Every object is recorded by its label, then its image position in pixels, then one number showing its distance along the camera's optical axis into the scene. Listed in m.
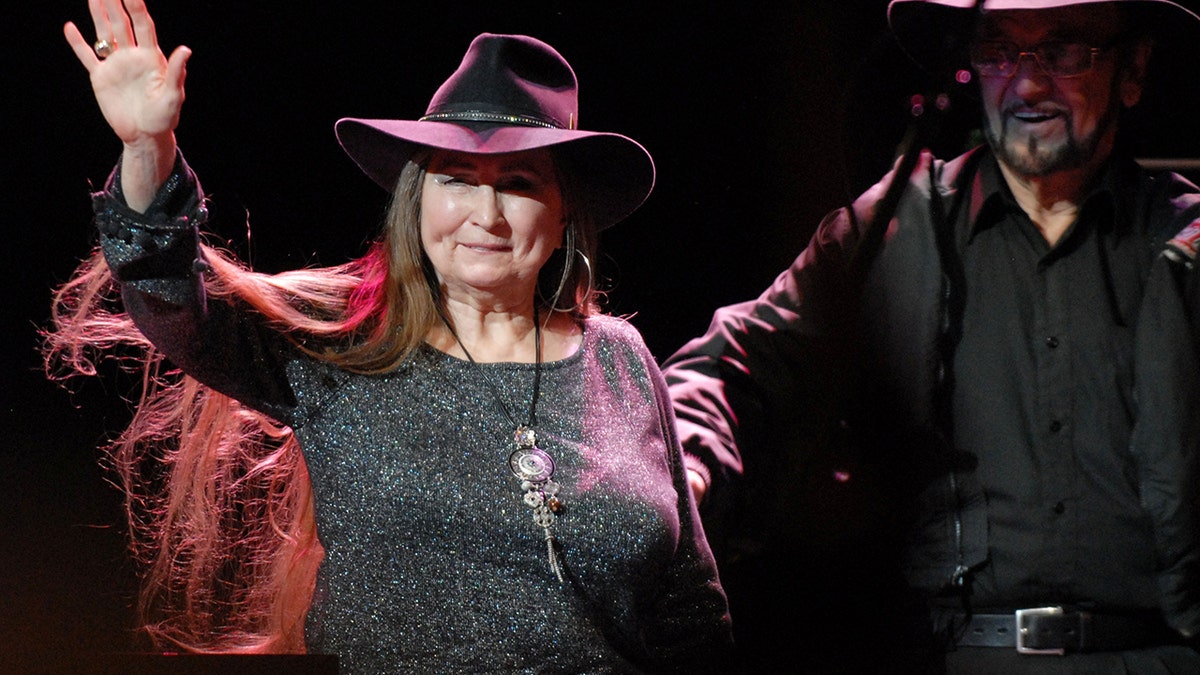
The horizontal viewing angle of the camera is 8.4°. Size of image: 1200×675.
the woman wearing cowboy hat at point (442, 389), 9.01
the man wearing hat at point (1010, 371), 9.28
